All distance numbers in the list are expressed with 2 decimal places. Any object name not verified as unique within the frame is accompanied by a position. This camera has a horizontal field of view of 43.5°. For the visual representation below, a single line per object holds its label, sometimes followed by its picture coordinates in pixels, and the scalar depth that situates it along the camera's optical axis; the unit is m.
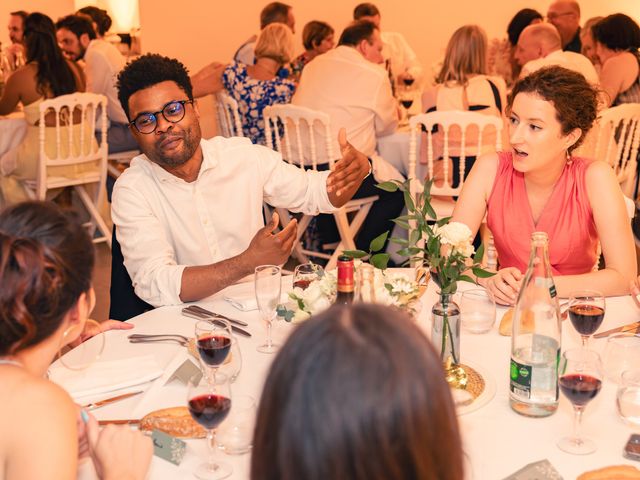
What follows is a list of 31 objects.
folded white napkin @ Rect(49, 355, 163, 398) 1.55
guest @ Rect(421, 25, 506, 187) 4.39
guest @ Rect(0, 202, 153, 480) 1.13
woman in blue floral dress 4.99
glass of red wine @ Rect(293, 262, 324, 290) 1.78
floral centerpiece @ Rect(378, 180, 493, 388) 1.51
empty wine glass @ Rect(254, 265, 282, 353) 1.73
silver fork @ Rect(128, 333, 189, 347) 1.79
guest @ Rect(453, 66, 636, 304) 2.35
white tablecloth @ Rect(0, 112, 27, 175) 5.27
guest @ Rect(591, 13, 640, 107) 5.17
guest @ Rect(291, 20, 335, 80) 6.54
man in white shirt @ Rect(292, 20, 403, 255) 4.51
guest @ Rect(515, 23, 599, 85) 4.84
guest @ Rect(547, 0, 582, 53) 6.49
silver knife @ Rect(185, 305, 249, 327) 1.88
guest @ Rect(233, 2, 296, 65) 6.39
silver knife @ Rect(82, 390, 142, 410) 1.51
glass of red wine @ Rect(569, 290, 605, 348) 1.68
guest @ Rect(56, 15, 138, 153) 5.94
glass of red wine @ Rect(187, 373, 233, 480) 1.24
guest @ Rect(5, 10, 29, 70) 6.84
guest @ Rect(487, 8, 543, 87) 6.05
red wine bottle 1.36
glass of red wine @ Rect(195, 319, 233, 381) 1.47
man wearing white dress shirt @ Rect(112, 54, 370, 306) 2.30
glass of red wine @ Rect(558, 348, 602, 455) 1.30
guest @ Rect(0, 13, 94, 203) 5.05
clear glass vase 1.55
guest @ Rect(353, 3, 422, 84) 7.04
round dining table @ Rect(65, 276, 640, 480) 1.29
